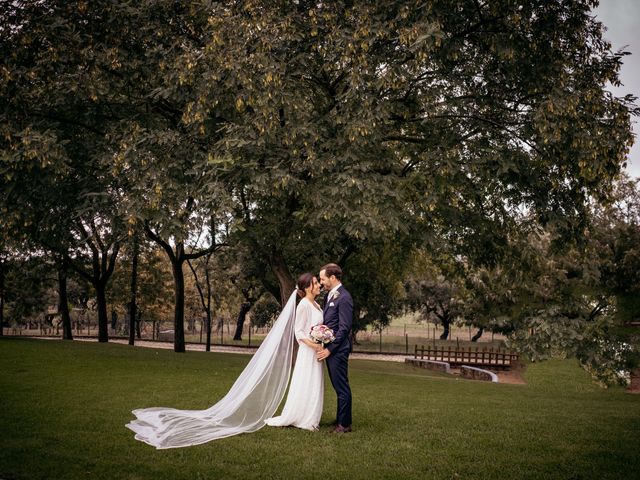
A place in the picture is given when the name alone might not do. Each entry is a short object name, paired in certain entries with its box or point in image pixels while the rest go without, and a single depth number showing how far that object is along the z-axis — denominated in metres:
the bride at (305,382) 9.12
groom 8.98
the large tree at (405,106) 14.23
